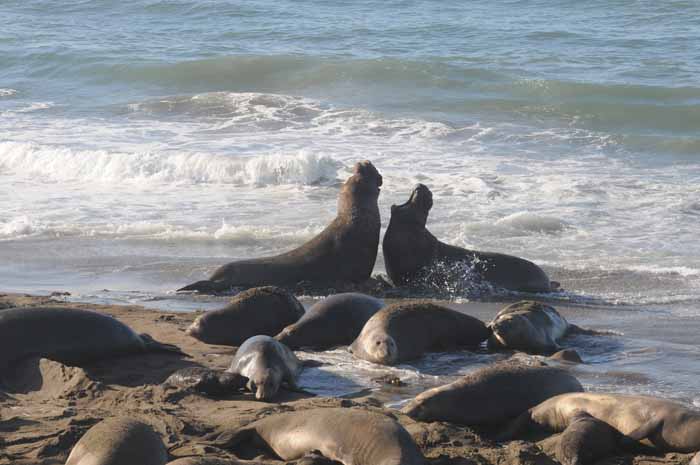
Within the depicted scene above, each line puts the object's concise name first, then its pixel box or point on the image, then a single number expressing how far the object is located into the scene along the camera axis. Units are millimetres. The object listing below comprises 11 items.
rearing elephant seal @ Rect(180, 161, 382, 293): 19812
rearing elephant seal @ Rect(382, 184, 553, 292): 20391
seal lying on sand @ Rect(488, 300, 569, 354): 15125
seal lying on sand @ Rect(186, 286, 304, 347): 15555
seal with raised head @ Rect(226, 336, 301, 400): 12544
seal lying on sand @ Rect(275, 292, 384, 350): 15312
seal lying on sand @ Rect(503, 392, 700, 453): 10469
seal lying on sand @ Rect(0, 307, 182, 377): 13719
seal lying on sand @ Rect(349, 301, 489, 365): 14297
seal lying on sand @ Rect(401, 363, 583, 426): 11484
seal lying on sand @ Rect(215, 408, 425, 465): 9266
